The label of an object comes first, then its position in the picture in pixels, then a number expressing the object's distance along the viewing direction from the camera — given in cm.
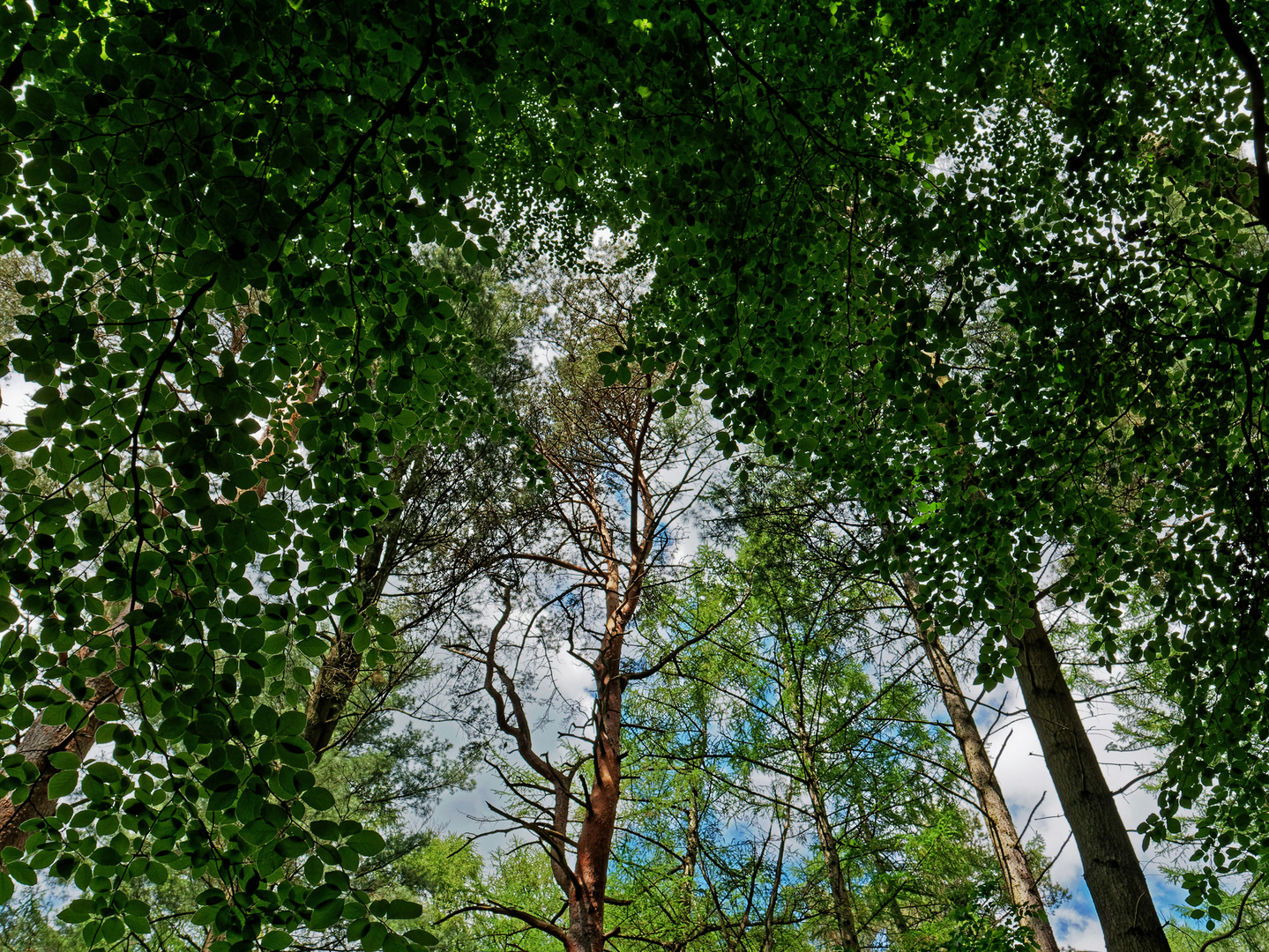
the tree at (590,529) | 517
